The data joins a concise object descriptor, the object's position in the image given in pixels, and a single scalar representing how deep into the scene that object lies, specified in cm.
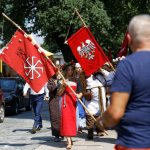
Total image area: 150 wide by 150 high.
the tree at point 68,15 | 1739
